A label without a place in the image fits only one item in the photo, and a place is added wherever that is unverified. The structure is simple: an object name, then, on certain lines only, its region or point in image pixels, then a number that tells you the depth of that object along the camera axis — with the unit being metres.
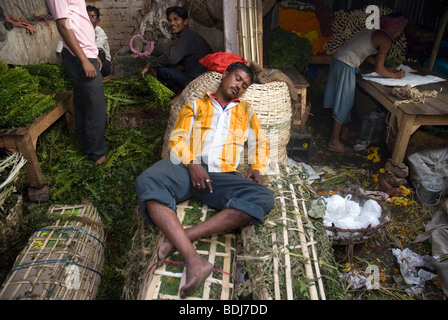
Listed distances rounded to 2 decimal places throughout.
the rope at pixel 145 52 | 5.71
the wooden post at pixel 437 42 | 5.78
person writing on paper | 5.01
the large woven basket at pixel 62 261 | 2.35
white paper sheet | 4.89
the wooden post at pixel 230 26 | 4.64
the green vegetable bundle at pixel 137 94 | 4.41
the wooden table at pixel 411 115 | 3.92
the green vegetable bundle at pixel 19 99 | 3.27
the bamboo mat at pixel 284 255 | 2.26
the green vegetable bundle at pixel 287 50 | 5.48
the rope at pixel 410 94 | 4.19
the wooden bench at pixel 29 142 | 3.15
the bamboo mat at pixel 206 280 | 2.17
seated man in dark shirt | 4.70
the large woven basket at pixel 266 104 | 3.60
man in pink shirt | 3.21
